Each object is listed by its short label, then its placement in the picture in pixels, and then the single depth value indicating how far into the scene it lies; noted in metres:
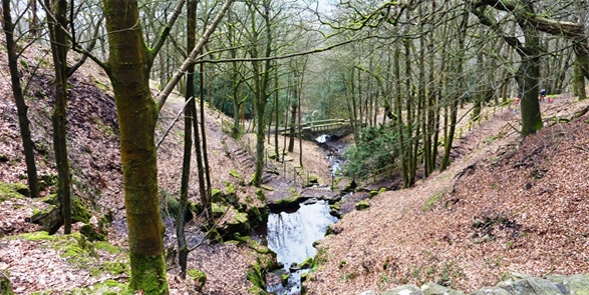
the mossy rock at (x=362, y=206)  12.91
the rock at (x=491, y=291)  3.97
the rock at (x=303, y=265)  9.77
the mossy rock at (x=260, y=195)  14.27
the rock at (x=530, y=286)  3.85
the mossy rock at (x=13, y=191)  5.66
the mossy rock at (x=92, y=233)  6.16
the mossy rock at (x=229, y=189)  11.56
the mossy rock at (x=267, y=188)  16.23
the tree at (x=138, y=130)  2.59
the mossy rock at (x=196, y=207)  9.48
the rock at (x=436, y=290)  4.29
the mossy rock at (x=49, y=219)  5.35
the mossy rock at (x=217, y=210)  9.63
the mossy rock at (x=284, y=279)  8.89
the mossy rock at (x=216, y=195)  10.35
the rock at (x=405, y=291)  4.43
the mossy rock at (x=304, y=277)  8.73
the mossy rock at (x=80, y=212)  6.33
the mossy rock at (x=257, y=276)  7.91
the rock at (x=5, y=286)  2.96
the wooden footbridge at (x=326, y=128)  30.73
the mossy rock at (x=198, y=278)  6.09
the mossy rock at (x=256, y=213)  12.19
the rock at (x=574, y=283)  3.73
